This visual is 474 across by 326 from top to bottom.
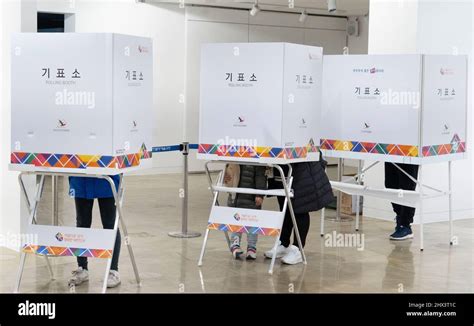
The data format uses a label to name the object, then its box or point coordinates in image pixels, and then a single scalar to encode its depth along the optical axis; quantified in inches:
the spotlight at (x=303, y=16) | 537.0
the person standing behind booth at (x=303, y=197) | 246.7
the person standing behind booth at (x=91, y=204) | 211.5
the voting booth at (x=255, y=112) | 229.0
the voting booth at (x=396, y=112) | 276.2
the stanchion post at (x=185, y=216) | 296.5
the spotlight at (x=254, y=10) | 499.1
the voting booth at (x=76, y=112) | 195.6
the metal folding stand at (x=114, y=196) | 199.0
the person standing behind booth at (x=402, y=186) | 295.1
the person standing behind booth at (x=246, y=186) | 247.4
